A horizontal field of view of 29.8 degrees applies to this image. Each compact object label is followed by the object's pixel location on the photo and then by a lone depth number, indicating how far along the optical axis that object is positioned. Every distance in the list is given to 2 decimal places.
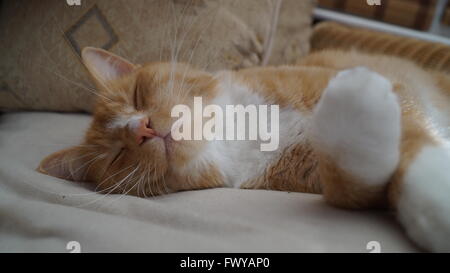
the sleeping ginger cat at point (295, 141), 0.53
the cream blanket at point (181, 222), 0.54
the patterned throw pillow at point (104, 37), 0.70
